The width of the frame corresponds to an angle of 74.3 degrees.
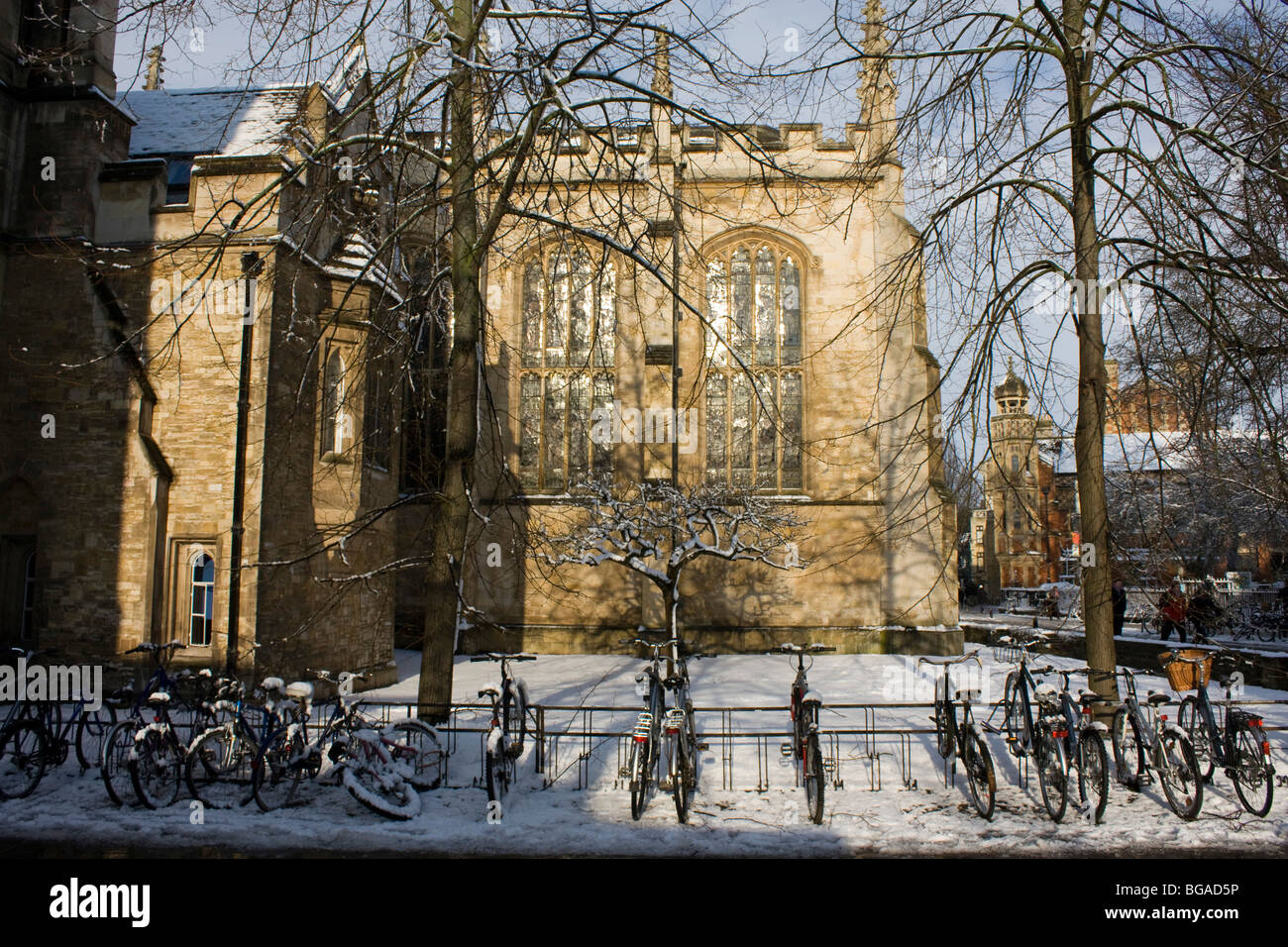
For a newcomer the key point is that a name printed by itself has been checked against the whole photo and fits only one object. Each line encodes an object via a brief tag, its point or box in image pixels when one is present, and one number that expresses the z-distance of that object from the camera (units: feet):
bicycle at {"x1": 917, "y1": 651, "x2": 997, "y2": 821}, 20.99
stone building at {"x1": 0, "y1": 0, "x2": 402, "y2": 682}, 39.37
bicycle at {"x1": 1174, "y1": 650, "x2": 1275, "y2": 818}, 21.29
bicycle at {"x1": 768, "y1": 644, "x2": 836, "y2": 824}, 20.93
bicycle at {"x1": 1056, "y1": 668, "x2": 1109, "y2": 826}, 20.56
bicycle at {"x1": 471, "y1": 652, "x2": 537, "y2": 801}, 21.33
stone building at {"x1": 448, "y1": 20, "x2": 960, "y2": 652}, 58.95
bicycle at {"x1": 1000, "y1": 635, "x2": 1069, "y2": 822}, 20.97
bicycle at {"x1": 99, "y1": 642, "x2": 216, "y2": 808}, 22.99
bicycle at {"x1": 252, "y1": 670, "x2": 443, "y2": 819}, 21.50
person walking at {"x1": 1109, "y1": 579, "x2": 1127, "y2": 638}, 51.03
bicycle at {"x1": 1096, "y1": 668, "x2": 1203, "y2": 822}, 20.98
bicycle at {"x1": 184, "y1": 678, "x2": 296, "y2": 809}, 22.88
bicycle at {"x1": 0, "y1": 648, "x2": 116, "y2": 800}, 24.22
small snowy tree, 49.29
